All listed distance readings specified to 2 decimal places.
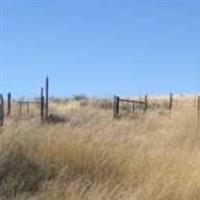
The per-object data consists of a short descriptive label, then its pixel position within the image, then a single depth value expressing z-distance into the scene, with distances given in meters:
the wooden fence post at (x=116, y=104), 30.12
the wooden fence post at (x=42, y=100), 27.60
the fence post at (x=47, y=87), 25.61
